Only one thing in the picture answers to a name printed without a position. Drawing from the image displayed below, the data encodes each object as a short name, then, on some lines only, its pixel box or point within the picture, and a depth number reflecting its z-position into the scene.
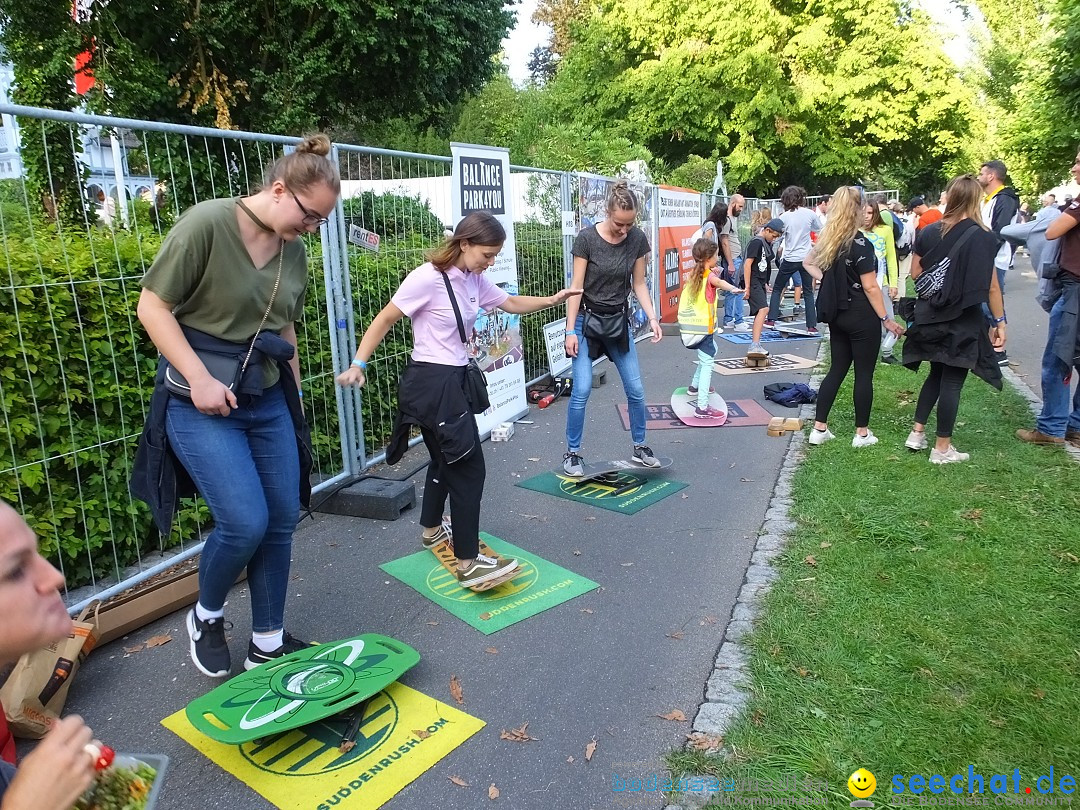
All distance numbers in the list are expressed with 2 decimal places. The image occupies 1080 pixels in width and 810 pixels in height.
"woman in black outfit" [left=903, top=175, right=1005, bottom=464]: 5.28
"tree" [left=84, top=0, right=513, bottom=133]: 12.67
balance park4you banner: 6.17
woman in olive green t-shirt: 2.62
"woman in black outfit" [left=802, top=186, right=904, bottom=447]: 5.64
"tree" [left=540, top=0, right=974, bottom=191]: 26.53
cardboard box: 3.49
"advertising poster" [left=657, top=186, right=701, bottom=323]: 12.91
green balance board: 2.71
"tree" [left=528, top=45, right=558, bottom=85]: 49.53
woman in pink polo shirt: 3.69
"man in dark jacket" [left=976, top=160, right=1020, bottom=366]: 8.94
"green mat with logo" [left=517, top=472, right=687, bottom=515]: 5.22
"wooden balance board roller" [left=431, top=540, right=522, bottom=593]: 3.88
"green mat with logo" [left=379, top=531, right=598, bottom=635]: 3.76
